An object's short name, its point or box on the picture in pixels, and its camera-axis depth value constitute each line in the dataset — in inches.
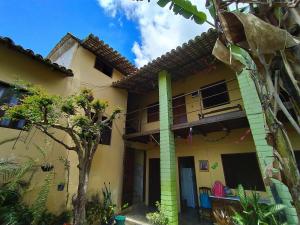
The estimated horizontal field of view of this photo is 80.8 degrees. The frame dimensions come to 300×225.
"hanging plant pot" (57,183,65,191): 249.6
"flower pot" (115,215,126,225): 260.8
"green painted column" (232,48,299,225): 160.4
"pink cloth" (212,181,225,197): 279.9
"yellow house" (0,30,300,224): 249.4
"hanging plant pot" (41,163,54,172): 229.5
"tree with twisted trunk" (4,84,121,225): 195.6
